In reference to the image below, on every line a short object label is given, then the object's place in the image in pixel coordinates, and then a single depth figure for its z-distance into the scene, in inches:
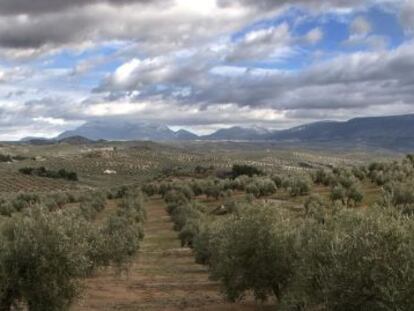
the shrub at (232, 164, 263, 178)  6146.7
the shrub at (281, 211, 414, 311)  769.6
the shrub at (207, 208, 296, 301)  1318.9
